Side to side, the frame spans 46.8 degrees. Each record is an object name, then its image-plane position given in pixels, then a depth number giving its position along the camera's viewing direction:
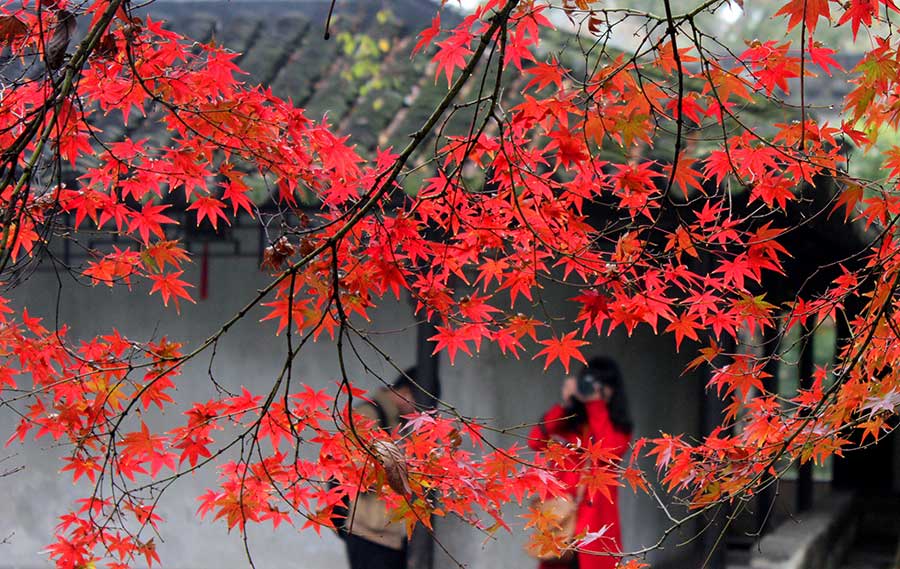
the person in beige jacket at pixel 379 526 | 6.06
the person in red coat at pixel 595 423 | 5.96
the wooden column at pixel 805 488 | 9.76
